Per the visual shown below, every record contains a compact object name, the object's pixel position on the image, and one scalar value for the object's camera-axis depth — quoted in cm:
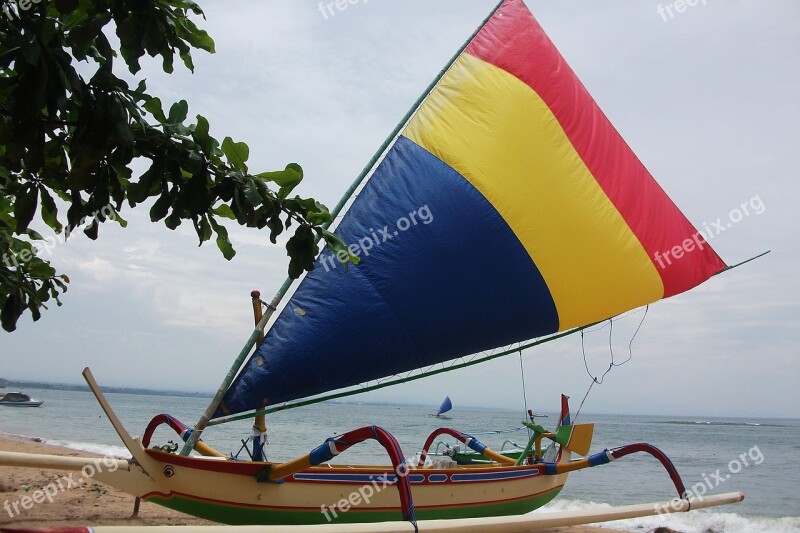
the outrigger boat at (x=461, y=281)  611
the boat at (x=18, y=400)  4297
